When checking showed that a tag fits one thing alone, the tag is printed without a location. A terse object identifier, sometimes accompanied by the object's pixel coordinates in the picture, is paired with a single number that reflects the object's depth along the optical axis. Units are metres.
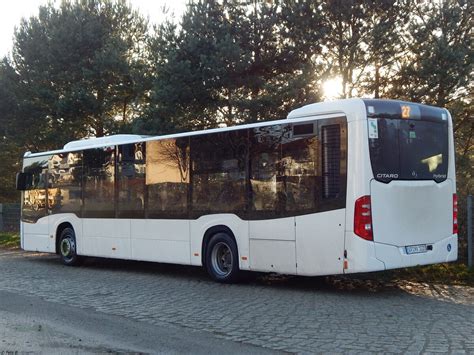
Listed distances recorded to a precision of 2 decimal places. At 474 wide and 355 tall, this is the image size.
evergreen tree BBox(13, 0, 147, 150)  28.20
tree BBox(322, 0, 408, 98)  19.95
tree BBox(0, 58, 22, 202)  30.97
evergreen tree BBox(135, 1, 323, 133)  20.17
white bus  9.61
